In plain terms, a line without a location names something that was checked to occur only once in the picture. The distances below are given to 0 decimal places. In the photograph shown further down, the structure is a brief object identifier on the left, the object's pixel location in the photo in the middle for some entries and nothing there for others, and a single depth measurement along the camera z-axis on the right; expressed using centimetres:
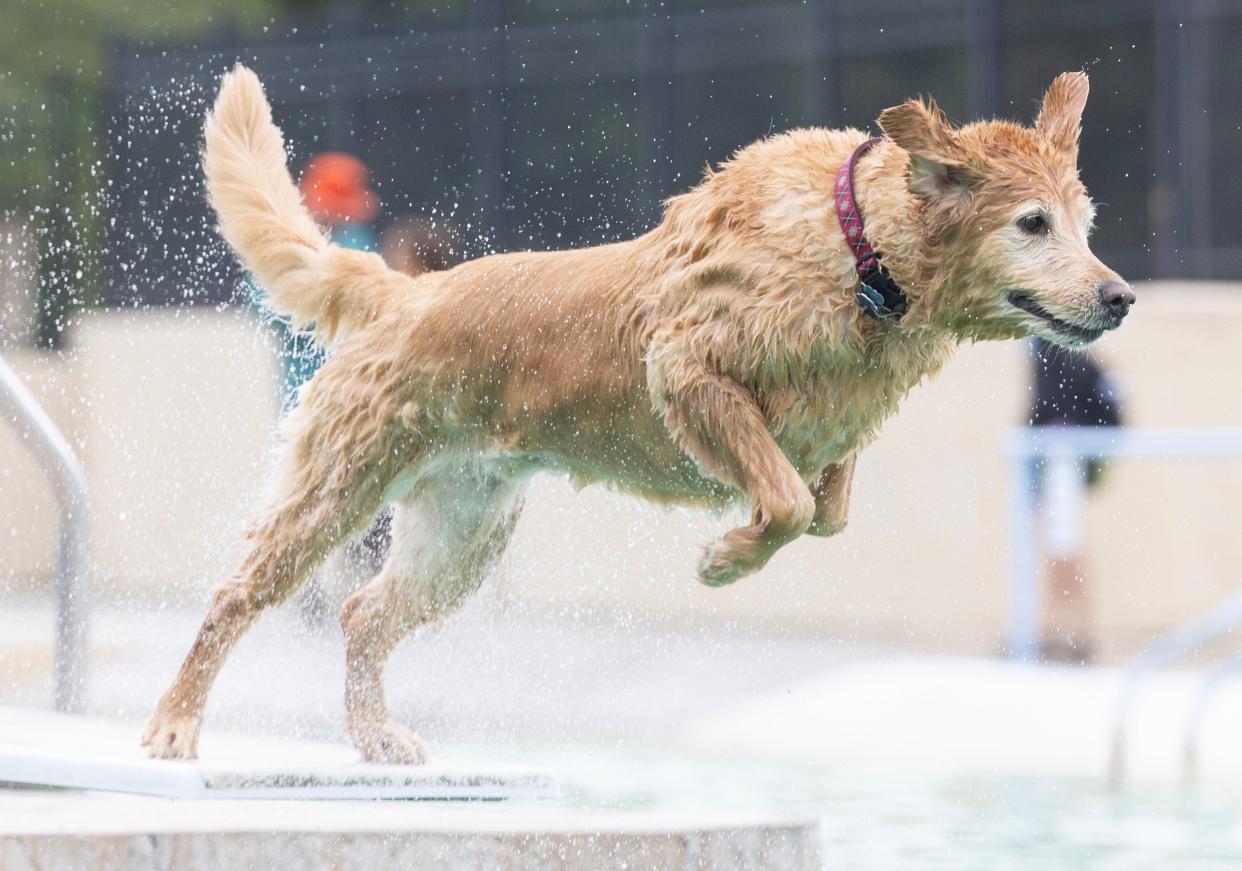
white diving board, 930
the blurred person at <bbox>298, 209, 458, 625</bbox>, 1574
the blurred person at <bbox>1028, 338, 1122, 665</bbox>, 1758
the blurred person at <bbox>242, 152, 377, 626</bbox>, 1559
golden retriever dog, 891
